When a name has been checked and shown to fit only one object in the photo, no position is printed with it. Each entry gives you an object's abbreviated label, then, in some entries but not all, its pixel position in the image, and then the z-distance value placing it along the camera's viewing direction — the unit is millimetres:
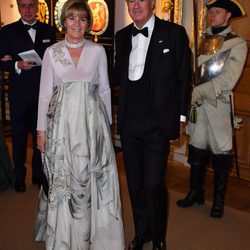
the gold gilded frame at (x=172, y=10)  4008
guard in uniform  2857
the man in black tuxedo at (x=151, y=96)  2178
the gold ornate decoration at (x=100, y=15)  4684
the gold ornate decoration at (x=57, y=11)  5059
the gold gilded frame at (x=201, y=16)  3832
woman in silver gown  2154
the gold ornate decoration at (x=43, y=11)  5230
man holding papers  3297
